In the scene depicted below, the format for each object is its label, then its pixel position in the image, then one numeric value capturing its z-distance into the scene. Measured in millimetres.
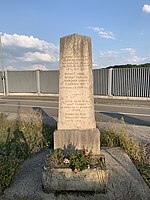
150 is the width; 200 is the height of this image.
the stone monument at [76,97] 4309
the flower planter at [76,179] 3406
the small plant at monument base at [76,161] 3490
